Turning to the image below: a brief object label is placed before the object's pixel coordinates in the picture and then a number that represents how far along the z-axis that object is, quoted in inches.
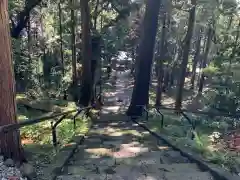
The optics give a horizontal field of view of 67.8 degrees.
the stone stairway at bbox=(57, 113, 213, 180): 103.9
